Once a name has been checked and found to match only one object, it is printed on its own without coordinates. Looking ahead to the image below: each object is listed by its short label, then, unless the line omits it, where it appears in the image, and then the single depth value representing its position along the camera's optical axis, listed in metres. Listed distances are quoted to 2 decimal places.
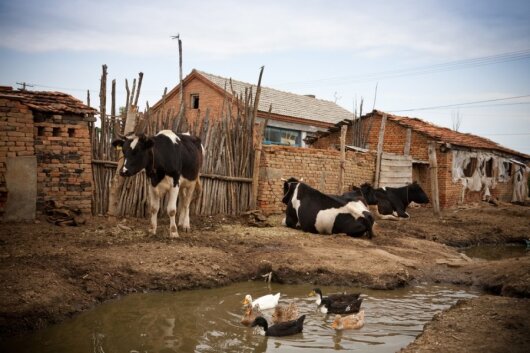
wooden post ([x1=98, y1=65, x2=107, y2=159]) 10.22
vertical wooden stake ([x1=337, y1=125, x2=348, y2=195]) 14.30
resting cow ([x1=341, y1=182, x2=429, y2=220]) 14.24
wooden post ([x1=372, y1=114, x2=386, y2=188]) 17.45
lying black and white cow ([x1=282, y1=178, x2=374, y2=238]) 10.53
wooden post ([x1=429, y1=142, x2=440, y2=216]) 15.62
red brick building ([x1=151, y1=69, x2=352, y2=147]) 23.66
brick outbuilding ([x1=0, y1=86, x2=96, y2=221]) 8.98
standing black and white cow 8.77
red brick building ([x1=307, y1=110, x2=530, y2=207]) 19.39
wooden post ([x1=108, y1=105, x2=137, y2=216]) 9.93
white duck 6.02
